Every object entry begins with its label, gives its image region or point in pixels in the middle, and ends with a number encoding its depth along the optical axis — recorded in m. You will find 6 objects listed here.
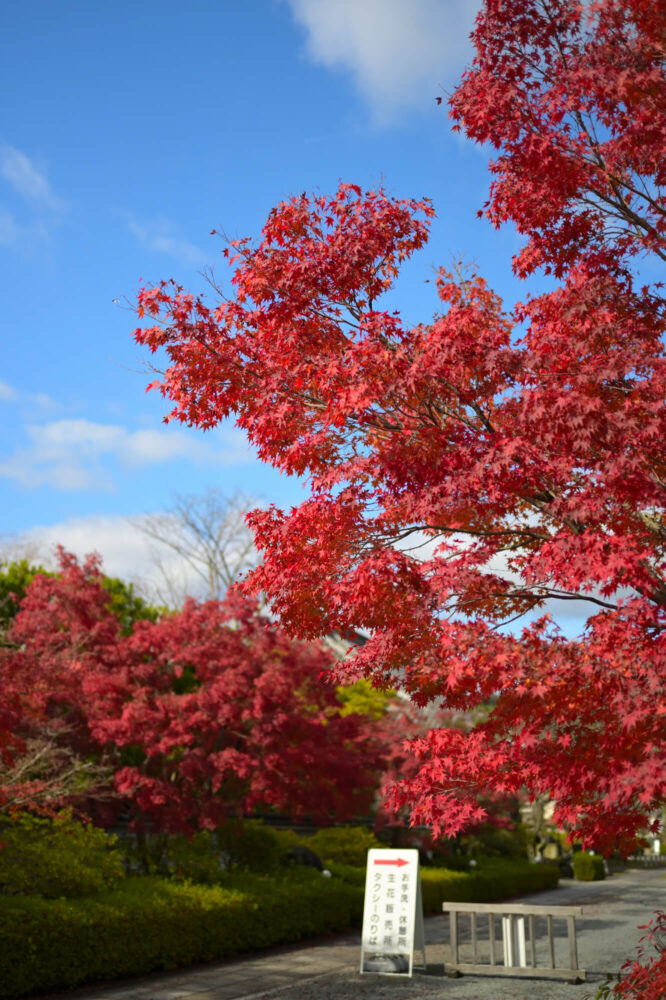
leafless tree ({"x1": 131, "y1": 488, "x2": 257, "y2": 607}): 34.53
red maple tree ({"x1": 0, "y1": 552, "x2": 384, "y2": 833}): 14.19
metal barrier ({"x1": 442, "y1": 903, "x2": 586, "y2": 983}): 11.83
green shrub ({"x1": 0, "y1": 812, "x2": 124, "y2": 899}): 11.31
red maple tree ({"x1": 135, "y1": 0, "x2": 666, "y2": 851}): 5.04
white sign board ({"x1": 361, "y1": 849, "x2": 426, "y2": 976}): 11.89
